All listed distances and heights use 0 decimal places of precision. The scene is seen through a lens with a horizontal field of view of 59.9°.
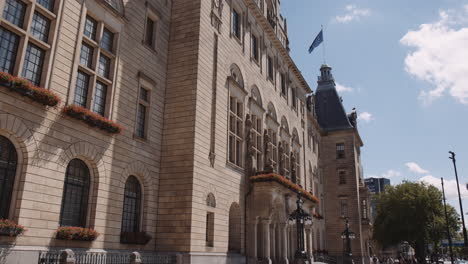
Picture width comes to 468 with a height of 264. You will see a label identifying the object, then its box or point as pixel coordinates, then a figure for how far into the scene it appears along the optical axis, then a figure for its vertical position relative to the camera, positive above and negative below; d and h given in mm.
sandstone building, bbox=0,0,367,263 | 14484 +4962
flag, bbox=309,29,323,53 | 49375 +24187
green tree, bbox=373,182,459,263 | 50344 +3726
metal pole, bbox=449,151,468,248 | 30386 +6124
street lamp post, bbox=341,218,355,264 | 37766 +1066
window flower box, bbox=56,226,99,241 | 15000 +348
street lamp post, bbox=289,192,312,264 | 24000 +1037
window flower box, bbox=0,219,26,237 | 12827 +413
